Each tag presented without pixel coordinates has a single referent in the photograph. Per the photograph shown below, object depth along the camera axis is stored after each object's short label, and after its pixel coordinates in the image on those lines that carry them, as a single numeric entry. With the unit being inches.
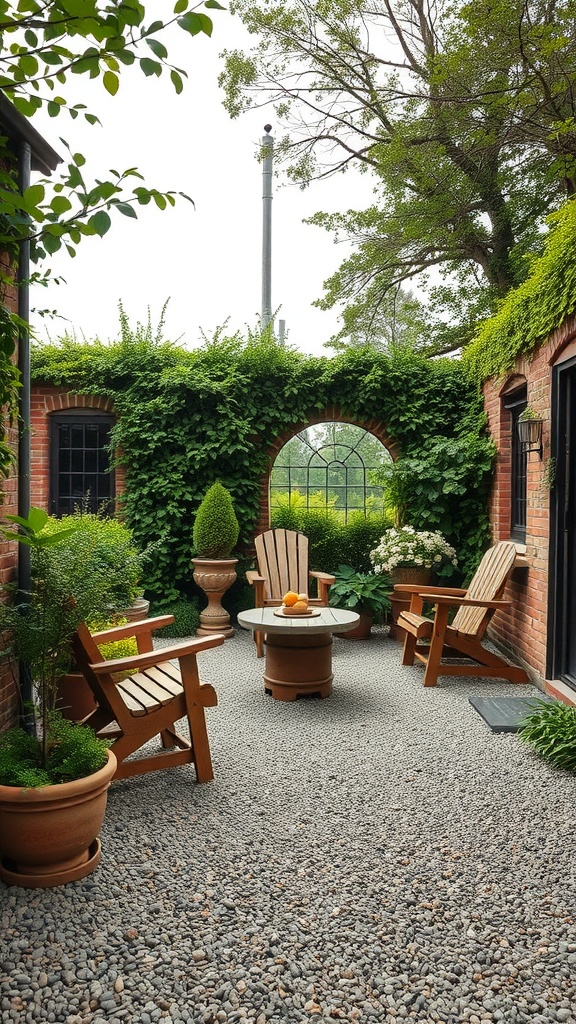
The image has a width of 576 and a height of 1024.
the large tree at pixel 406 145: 322.7
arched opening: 287.3
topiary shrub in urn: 245.9
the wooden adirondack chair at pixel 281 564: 232.1
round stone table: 171.2
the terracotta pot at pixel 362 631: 248.9
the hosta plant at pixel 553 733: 126.2
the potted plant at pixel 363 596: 240.7
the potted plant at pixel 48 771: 82.7
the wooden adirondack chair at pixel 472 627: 184.1
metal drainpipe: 113.3
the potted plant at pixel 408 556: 237.8
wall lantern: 179.0
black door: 166.4
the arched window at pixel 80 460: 278.8
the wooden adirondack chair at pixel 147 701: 106.3
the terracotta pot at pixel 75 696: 135.5
